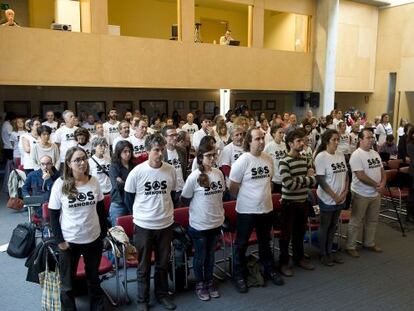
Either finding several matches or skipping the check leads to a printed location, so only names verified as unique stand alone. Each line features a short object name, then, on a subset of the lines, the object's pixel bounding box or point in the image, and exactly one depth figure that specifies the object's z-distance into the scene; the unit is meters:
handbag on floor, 3.44
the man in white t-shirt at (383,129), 11.10
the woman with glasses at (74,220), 3.33
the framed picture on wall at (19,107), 10.88
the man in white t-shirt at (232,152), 5.87
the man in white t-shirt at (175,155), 5.16
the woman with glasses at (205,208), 3.90
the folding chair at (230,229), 4.39
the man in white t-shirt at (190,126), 9.35
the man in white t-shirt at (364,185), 5.10
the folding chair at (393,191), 6.43
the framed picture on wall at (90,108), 11.81
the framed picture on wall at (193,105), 14.03
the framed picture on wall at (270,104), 16.02
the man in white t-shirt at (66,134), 7.00
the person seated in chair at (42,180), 5.21
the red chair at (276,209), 4.75
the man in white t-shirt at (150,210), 3.67
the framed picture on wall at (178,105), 13.72
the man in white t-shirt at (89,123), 9.85
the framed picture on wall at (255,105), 15.61
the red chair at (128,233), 3.92
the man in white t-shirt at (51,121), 8.64
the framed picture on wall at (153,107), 12.96
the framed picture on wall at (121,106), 12.46
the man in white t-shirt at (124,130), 6.68
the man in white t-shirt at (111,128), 8.16
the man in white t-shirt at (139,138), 6.43
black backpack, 4.87
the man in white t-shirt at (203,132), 7.71
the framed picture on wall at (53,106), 11.30
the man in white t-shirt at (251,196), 4.12
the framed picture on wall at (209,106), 14.37
